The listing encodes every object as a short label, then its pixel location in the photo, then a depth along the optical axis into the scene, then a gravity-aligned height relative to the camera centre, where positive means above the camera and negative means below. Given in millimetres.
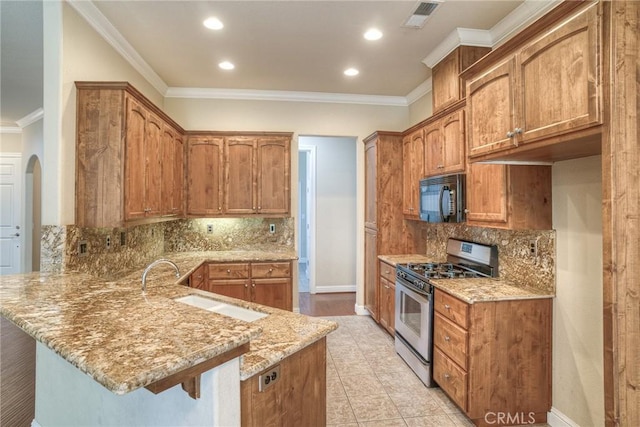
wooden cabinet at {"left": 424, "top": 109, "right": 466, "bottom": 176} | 2914 +679
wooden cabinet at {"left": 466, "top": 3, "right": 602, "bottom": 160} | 1404 +645
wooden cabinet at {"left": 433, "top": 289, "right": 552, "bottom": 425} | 2258 -1023
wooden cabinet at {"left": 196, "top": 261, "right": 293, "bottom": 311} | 3723 -764
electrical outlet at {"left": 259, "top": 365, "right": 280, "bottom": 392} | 1254 -643
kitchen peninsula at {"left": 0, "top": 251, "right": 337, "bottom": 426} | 924 -407
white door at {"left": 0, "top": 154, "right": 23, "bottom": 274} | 6113 +2
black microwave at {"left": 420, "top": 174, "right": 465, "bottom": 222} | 2885 +154
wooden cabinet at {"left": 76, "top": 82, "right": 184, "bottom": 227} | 2408 +471
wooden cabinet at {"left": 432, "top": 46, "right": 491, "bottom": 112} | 2996 +1376
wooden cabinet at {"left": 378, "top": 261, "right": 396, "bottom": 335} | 3731 -971
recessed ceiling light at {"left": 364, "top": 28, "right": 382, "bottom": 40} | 2875 +1636
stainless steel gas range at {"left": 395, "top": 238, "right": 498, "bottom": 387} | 2797 -704
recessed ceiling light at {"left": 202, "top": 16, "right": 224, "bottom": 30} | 2715 +1646
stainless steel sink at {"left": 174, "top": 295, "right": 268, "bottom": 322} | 1828 -547
